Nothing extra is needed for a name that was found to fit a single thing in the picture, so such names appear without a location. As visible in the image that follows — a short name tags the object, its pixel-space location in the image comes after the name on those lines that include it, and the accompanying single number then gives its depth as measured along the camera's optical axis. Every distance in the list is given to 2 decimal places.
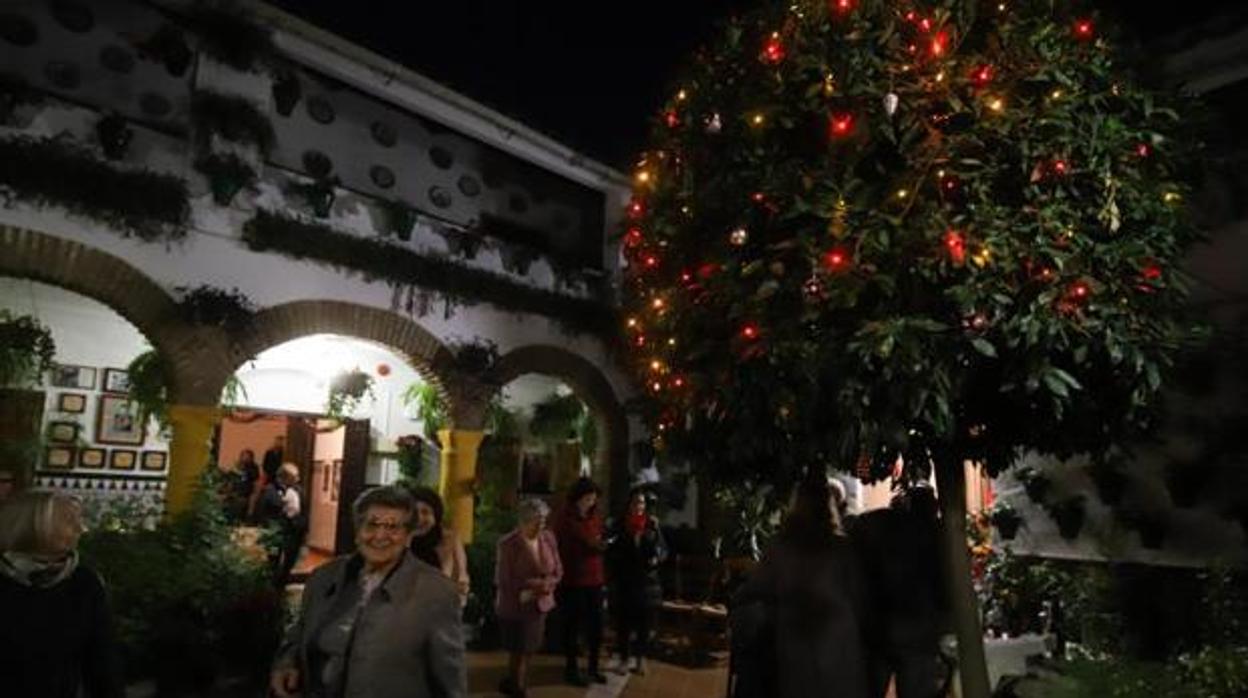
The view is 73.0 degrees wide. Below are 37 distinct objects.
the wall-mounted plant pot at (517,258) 10.10
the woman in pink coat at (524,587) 6.24
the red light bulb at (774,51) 3.49
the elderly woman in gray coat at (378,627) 2.77
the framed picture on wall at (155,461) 9.05
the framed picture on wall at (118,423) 8.75
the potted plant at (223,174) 7.41
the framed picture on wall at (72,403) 8.53
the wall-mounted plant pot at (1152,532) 6.15
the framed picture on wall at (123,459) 8.83
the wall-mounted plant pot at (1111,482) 6.42
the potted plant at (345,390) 10.05
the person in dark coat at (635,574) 7.23
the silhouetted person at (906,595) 3.87
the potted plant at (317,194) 8.16
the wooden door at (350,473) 11.08
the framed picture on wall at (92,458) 8.61
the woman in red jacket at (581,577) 6.92
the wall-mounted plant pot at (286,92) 8.42
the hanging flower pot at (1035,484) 6.90
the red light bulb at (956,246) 3.05
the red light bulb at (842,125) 3.26
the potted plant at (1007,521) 7.12
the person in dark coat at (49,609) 2.78
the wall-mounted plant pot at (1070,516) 6.65
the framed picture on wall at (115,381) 8.80
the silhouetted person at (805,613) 3.66
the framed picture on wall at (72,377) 8.48
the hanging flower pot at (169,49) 7.42
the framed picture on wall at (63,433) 8.44
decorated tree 3.07
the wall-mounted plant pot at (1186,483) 5.93
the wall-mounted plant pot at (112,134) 6.81
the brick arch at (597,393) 10.41
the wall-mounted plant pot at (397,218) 8.84
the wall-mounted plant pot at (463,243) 9.51
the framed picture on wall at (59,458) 8.38
